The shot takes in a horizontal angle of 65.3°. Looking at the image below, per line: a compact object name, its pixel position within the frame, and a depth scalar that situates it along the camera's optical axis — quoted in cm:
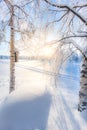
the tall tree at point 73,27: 161
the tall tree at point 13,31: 266
